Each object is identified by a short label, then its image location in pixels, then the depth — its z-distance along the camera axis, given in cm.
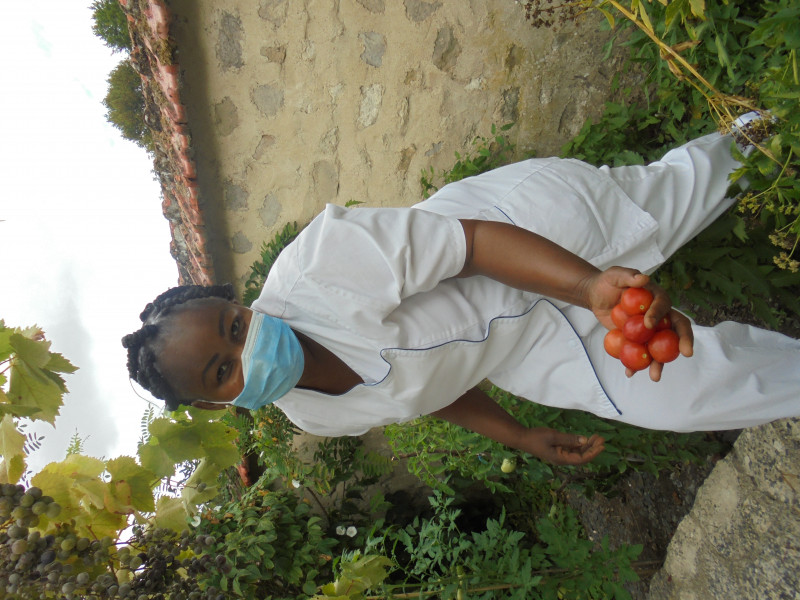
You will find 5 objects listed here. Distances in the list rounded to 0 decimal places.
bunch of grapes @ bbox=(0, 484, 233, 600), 127
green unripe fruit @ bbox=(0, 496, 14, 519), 126
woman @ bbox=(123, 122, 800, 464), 143
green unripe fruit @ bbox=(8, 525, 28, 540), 126
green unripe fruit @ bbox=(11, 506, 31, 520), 127
